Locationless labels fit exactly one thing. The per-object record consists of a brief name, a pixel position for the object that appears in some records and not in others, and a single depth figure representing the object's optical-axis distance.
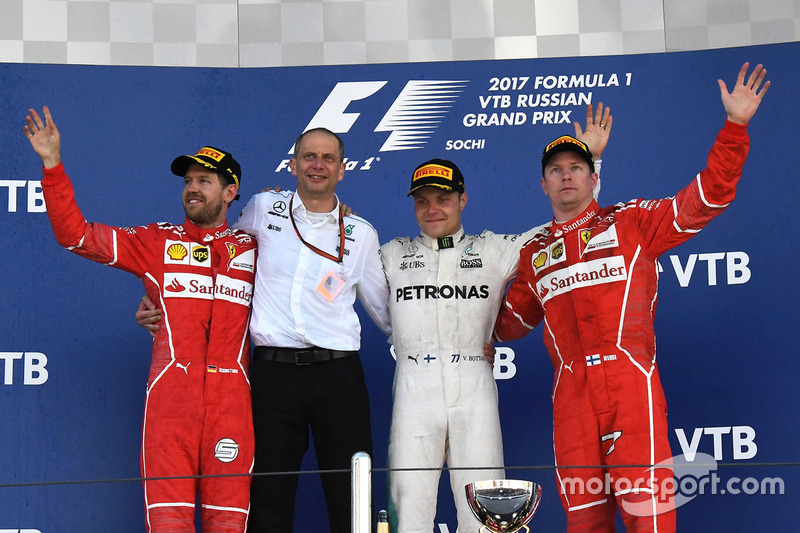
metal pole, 4.77
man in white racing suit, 7.12
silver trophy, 5.32
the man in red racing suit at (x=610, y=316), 6.50
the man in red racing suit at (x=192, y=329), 6.86
